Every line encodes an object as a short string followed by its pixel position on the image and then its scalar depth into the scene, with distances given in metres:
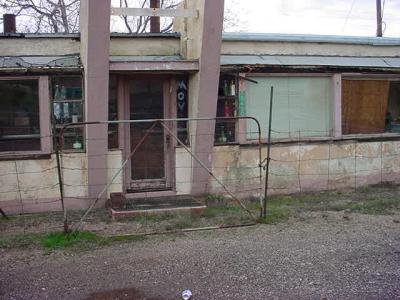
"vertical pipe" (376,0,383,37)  26.55
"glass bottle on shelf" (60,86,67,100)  10.15
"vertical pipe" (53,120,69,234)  7.69
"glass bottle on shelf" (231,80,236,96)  11.03
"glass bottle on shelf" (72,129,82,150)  10.29
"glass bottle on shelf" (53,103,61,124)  10.14
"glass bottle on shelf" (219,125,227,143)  11.09
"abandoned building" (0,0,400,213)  9.98
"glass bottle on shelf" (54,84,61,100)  10.12
